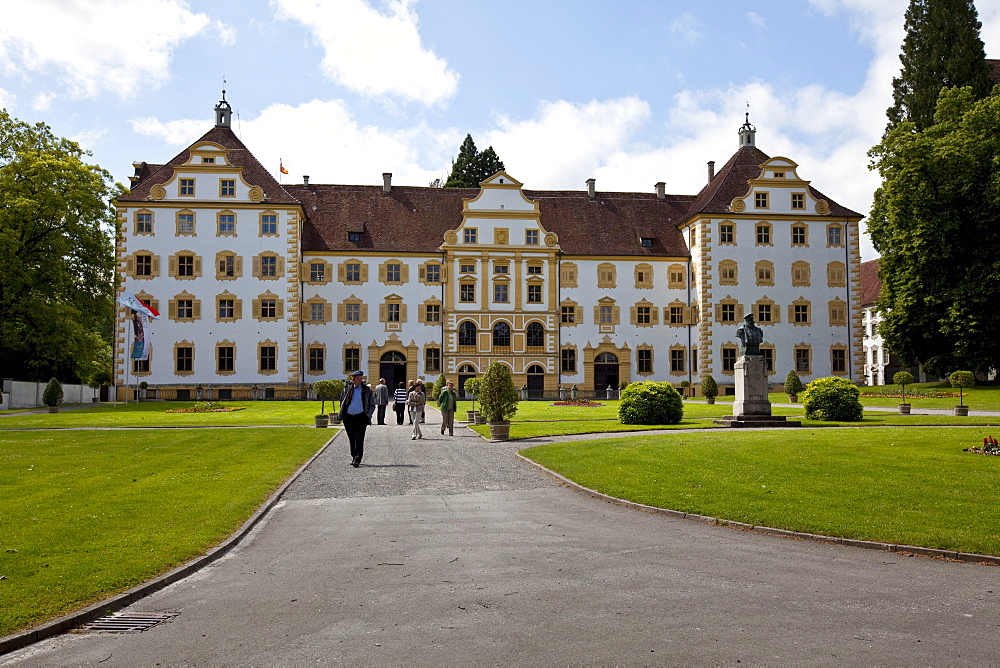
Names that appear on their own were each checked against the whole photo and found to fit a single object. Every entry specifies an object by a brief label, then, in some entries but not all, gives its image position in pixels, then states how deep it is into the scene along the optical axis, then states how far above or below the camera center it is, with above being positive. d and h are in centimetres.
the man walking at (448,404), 2555 -114
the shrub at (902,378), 4422 -81
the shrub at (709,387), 4352 -117
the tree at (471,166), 7762 +1972
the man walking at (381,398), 3085 -113
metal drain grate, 633 -202
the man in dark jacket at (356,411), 1731 -91
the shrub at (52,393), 3722 -95
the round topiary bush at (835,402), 2727 -129
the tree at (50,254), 4234 +665
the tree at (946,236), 4394 +728
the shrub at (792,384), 4238 -104
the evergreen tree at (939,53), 5019 +1955
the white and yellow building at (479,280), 5344 +617
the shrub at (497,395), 2383 -81
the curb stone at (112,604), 594 -198
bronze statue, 2764 +93
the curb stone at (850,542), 880 -212
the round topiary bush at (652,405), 2736 -135
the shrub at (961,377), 3516 -63
